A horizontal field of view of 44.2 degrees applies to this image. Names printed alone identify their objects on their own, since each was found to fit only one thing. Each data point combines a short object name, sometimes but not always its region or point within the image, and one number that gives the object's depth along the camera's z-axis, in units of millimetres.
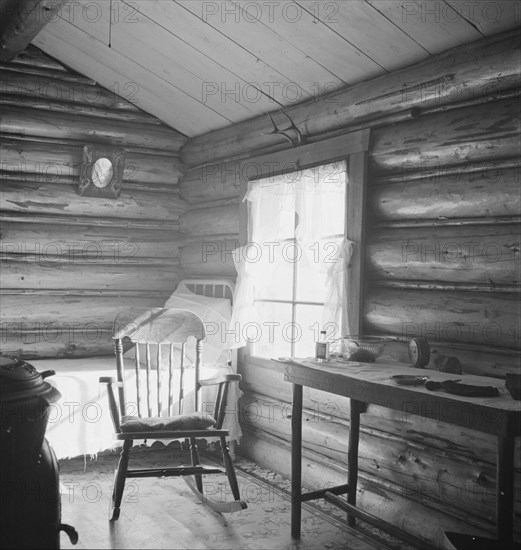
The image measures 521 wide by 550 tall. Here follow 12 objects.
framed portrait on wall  5941
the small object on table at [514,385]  2734
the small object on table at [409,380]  3074
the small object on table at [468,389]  2791
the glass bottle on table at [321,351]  3850
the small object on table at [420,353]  3486
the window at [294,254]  4459
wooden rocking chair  3881
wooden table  2633
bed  4703
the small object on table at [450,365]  3398
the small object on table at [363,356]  3748
